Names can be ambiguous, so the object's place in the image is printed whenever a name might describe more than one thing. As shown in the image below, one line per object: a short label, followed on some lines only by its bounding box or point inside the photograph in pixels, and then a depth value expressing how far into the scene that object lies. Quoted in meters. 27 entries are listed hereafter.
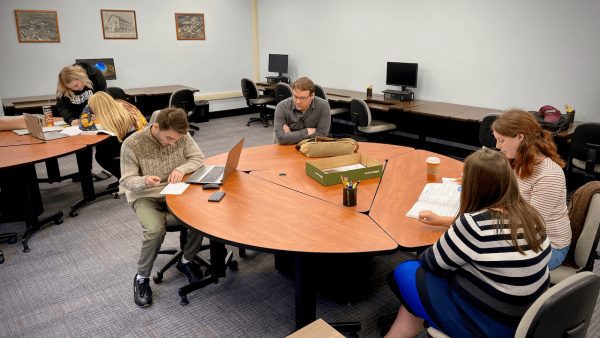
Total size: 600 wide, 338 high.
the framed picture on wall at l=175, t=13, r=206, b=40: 7.40
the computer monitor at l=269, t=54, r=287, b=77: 7.71
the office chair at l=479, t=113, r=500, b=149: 4.08
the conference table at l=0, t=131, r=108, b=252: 3.12
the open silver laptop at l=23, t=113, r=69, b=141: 3.51
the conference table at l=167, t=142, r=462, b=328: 1.75
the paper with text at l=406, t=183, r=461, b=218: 2.03
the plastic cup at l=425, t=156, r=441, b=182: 2.56
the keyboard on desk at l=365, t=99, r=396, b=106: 5.54
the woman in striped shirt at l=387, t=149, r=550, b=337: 1.39
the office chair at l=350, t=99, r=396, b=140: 5.07
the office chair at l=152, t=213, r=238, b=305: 2.50
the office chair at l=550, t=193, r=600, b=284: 1.82
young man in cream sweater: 2.41
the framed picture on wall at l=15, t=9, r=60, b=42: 5.94
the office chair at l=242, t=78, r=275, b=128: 7.28
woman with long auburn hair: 1.88
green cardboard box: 2.42
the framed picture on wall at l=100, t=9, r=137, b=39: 6.61
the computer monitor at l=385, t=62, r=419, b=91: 5.59
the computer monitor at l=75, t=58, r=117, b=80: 6.48
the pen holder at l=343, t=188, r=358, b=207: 2.10
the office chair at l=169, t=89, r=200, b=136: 6.13
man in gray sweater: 3.39
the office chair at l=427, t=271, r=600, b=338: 1.18
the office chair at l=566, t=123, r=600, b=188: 3.55
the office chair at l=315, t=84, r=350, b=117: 5.98
